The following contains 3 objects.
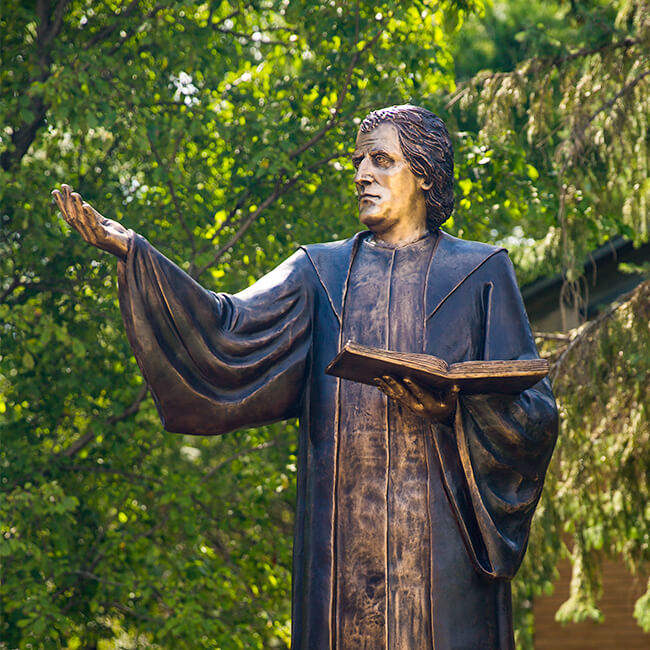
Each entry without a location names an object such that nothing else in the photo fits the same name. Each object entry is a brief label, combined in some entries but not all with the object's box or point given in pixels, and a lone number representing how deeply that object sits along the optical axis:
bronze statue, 6.67
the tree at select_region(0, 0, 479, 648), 16.44
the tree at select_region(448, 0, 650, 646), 17.28
